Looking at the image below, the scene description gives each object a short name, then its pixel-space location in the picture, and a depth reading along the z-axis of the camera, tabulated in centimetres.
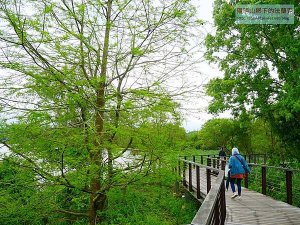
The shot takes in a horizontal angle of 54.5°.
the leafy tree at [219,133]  3303
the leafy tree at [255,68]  1522
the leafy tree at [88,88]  450
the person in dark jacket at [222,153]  2339
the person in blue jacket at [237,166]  775
